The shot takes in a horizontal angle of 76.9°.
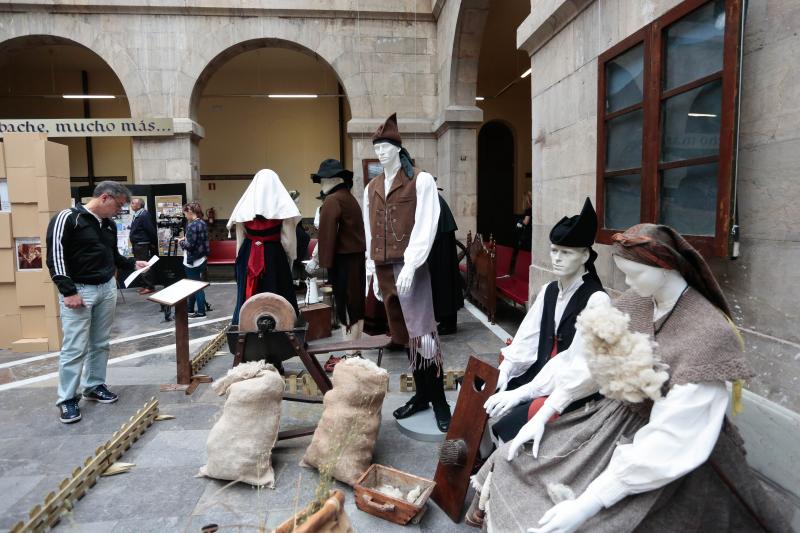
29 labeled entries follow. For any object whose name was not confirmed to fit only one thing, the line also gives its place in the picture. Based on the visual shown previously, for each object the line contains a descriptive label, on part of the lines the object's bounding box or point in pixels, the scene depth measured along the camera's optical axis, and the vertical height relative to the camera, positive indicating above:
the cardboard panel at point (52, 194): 5.54 +0.31
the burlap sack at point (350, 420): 2.81 -1.14
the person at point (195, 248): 7.27 -0.41
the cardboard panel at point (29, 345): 5.75 -1.40
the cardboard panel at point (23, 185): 5.50 +0.40
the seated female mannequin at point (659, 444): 1.50 -0.73
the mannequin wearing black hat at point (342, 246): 4.32 -0.23
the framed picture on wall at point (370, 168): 10.23 +1.04
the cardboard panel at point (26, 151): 5.45 +0.77
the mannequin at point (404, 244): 3.04 -0.15
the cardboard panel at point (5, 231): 5.54 -0.10
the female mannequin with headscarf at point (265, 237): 4.48 -0.16
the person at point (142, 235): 8.59 -0.24
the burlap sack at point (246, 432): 2.81 -1.20
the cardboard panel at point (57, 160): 5.56 +0.70
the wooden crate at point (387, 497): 2.44 -1.39
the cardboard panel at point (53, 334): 5.82 -1.30
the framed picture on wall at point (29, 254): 5.68 -0.36
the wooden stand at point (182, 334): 4.38 -1.00
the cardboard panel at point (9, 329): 5.81 -1.24
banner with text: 9.63 +1.82
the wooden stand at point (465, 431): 2.46 -1.07
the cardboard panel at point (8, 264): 5.65 -0.48
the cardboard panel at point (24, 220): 5.57 +0.02
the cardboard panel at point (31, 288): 5.70 -0.75
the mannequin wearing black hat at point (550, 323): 2.21 -0.50
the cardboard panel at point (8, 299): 5.75 -0.88
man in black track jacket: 3.78 -0.49
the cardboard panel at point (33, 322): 5.82 -1.15
